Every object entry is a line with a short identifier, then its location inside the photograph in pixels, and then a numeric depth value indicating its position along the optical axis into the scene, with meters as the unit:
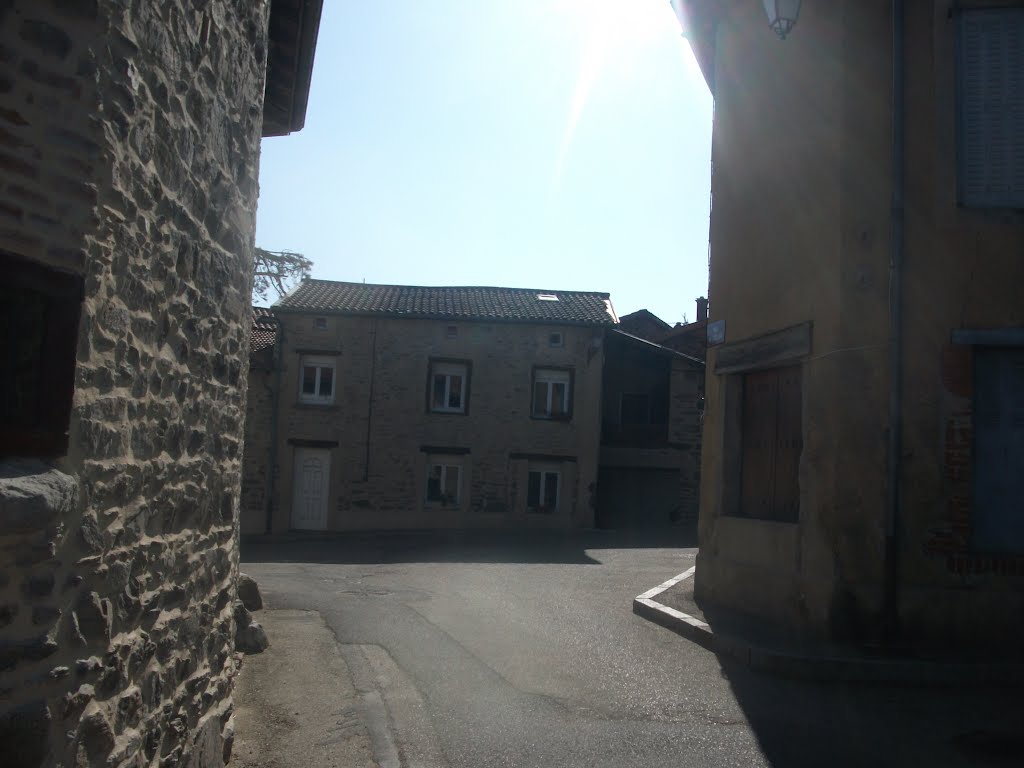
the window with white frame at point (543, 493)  26.06
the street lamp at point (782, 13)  8.52
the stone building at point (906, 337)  7.93
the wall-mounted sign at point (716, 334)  10.54
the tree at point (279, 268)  36.50
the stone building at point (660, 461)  27.59
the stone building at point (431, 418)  25.52
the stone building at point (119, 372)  3.06
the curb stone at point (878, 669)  7.05
